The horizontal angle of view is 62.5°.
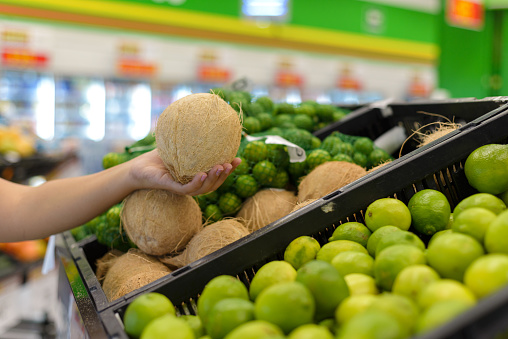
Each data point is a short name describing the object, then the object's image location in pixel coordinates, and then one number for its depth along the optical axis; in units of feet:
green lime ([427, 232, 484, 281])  2.64
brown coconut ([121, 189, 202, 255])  4.45
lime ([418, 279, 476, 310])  2.22
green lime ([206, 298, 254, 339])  2.60
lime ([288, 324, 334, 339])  2.18
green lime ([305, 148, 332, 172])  5.61
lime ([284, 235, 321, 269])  3.53
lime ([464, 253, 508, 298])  2.22
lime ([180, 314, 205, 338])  2.89
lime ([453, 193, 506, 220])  3.28
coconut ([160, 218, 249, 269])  4.24
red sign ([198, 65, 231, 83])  27.73
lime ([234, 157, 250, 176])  5.50
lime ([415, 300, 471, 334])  1.98
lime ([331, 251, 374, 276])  3.10
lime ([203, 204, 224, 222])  5.28
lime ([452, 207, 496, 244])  2.86
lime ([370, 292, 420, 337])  2.19
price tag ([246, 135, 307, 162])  5.39
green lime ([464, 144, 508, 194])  3.67
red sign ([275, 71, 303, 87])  30.73
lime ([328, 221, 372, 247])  3.68
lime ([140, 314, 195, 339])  2.47
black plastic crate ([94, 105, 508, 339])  3.52
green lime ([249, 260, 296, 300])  3.10
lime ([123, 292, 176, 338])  2.84
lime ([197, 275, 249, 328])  2.91
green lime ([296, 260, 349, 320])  2.69
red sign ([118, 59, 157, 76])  25.54
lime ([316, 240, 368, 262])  3.42
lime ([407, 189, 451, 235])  3.62
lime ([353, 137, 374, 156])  6.04
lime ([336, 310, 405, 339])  1.98
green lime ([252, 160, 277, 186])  5.42
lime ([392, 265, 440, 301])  2.50
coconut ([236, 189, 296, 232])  5.04
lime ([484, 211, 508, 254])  2.58
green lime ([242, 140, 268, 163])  5.61
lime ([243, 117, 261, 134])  6.81
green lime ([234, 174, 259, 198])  5.38
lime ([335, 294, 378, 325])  2.52
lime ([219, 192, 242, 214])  5.37
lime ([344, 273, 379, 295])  2.84
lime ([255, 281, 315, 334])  2.46
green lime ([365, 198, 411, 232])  3.66
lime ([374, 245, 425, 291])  2.79
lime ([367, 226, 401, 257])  3.41
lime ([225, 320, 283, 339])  2.25
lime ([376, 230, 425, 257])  3.10
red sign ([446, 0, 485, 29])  19.31
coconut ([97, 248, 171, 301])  4.07
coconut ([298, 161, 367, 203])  4.92
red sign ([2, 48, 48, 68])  22.65
